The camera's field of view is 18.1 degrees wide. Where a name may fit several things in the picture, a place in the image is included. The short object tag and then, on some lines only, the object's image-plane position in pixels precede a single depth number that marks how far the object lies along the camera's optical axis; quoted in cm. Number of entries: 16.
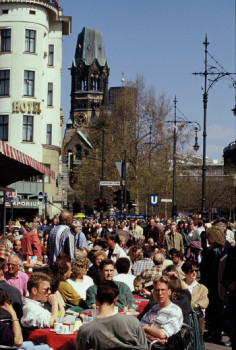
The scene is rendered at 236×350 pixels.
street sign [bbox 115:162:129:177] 3266
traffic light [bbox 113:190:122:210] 3287
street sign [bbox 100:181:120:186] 3350
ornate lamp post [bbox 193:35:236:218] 3350
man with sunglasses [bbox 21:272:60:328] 821
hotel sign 4425
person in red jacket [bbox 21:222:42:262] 1783
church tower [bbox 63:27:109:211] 16312
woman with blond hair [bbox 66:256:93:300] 1071
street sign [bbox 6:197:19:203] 2683
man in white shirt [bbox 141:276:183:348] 794
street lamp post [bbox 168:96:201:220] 5138
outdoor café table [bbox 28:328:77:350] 765
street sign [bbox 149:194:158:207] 3728
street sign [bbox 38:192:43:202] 3306
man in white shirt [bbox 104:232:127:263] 1505
